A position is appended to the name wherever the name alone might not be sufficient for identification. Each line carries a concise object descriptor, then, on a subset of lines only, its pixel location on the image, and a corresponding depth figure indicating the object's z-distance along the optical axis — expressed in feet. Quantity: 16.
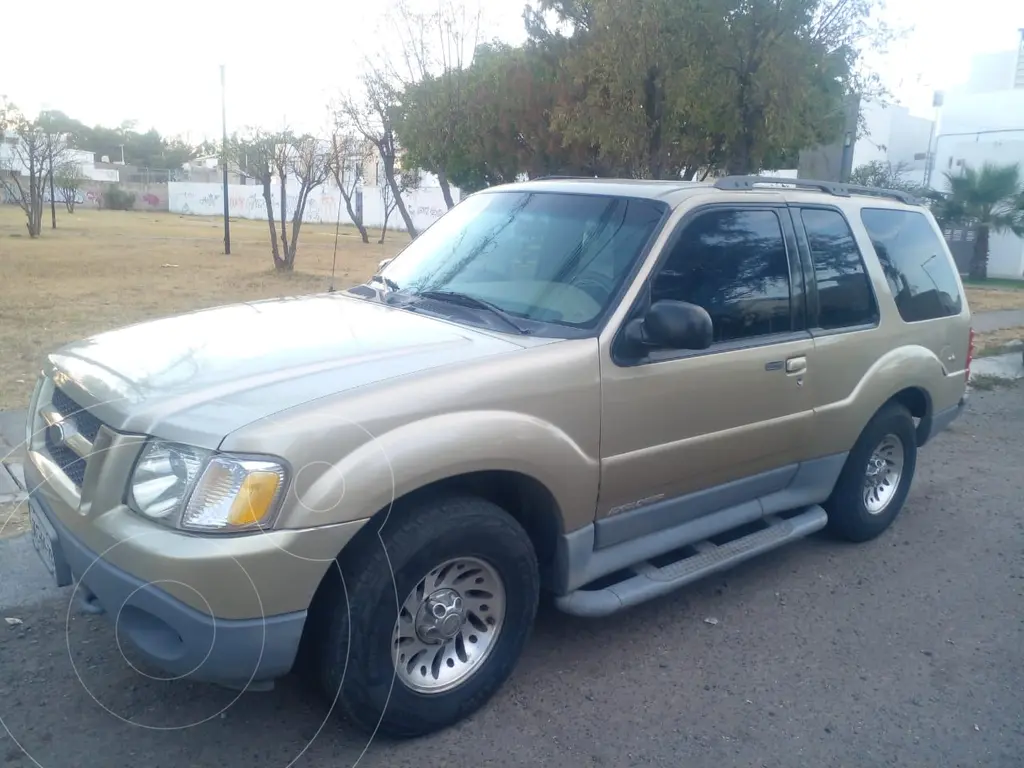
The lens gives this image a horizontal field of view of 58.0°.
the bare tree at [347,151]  59.36
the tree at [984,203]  83.46
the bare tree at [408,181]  100.04
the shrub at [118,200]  190.90
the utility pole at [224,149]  74.23
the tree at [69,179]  119.24
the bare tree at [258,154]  67.72
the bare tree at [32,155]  89.25
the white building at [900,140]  114.83
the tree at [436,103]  44.65
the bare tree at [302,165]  61.57
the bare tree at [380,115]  50.01
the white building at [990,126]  92.32
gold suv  9.27
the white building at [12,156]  95.86
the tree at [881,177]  85.27
